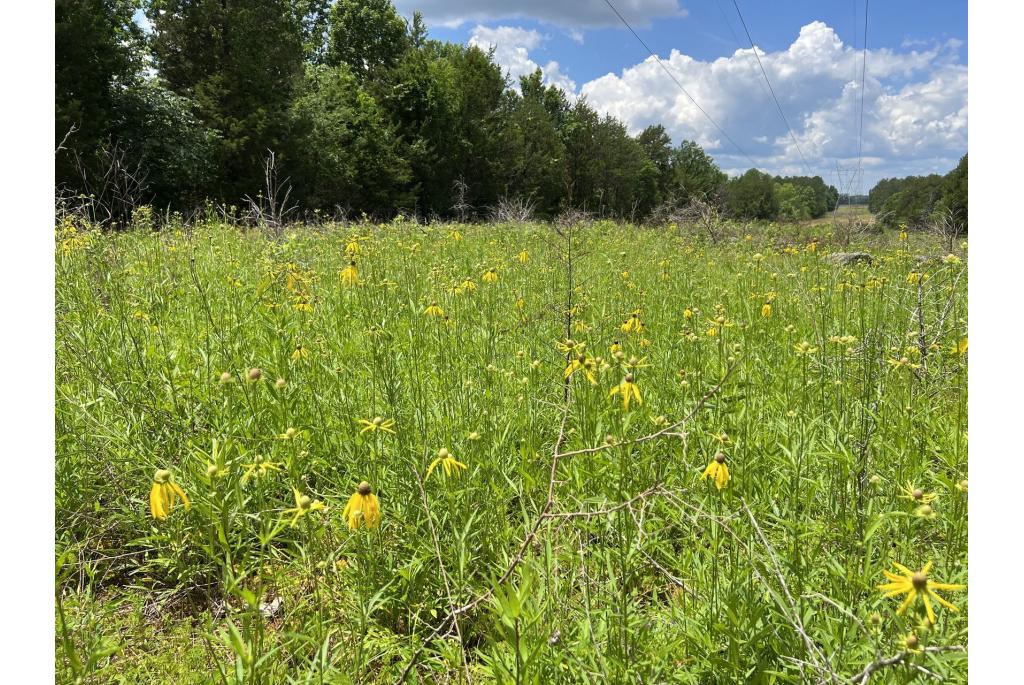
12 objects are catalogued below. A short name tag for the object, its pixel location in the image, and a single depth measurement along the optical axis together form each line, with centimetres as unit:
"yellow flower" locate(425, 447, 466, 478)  130
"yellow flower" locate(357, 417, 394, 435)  132
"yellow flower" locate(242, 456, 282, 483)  110
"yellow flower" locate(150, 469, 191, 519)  95
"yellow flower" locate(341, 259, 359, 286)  276
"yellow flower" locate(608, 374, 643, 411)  141
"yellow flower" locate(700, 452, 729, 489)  125
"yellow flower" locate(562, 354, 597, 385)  154
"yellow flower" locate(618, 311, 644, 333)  249
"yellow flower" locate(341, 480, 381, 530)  105
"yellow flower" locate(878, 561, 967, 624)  80
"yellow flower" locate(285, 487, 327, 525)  96
